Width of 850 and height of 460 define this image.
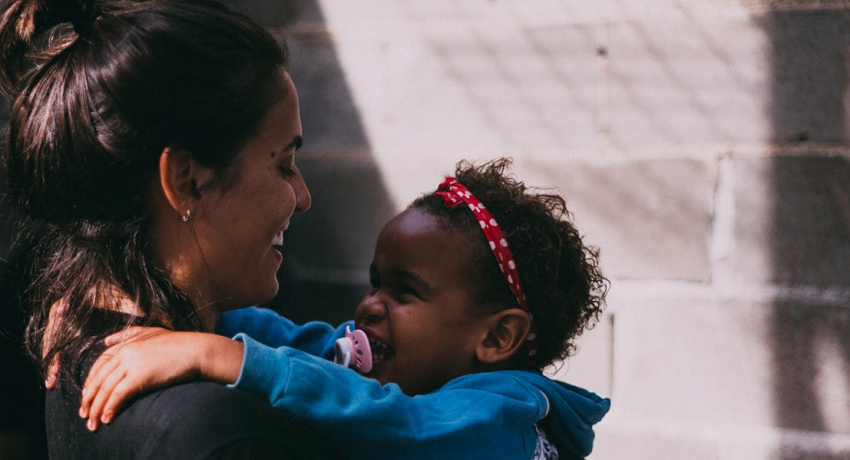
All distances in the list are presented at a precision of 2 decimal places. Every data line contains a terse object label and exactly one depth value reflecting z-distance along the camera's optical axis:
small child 1.16
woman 1.05
